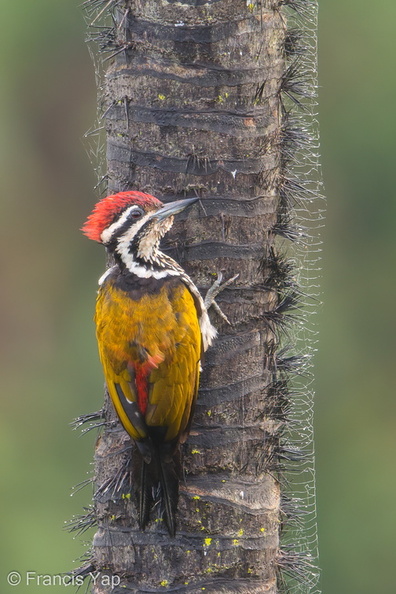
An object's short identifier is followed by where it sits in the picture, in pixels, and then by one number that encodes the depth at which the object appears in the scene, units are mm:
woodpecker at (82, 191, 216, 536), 8187
